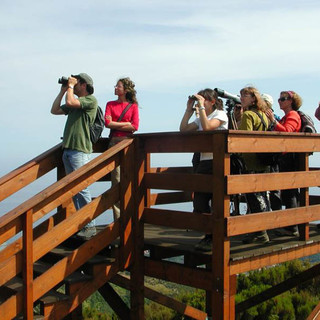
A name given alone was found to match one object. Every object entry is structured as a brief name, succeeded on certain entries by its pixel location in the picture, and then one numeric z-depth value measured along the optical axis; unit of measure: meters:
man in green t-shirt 6.37
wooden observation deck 5.36
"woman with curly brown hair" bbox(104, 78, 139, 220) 6.74
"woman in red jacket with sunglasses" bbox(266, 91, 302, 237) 6.71
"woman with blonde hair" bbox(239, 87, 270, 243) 6.05
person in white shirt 5.94
